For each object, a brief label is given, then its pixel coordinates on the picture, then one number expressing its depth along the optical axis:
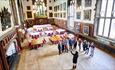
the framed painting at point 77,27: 8.22
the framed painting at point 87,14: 6.67
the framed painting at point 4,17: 3.64
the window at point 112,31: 5.18
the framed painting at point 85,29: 6.94
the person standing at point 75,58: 3.85
